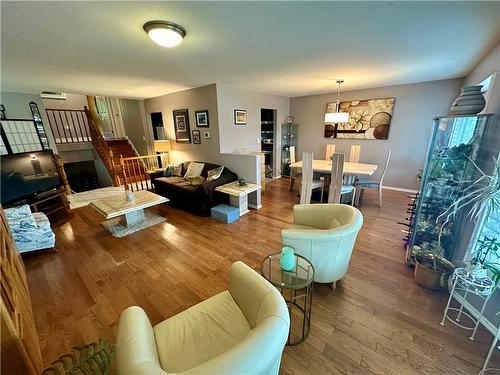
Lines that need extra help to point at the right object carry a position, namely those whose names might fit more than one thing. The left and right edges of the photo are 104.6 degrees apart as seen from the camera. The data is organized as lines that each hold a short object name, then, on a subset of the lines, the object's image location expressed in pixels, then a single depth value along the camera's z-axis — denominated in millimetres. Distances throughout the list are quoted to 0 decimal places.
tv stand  3262
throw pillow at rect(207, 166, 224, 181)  4008
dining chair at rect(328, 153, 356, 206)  3291
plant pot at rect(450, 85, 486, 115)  1810
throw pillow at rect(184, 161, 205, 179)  4546
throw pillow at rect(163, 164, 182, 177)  4910
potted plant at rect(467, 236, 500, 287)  1425
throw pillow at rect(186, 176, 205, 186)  4105
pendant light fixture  3939
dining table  3711
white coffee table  3012
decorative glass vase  1508
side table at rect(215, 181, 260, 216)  3616
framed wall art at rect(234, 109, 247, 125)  4551
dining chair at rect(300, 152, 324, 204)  3578
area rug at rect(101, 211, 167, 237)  3199
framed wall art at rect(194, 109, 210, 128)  4418
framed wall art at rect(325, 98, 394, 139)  4695
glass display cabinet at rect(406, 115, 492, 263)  1921
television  2873
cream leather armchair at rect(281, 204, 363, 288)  1716
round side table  1460
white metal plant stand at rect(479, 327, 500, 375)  1197
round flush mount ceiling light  1642
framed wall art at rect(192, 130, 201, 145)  4762
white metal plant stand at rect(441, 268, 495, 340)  1435
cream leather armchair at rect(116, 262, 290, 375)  746
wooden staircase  5609
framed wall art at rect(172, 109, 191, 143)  4938
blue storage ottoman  3478
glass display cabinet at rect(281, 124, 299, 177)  6258
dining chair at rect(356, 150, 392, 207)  3899
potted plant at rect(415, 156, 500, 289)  1858
